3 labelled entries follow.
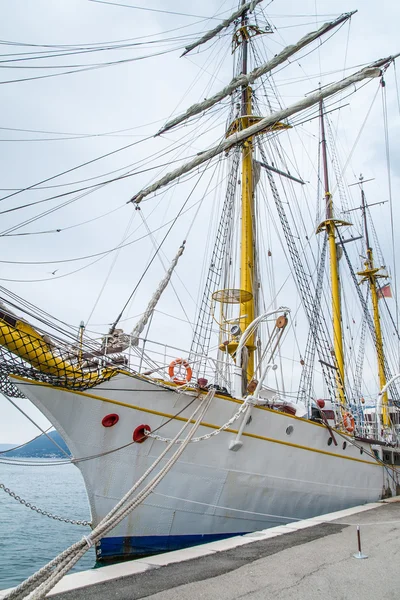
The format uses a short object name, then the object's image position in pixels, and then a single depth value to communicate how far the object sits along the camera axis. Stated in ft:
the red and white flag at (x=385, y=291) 101.25
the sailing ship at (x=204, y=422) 25.23
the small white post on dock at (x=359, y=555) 19.49
